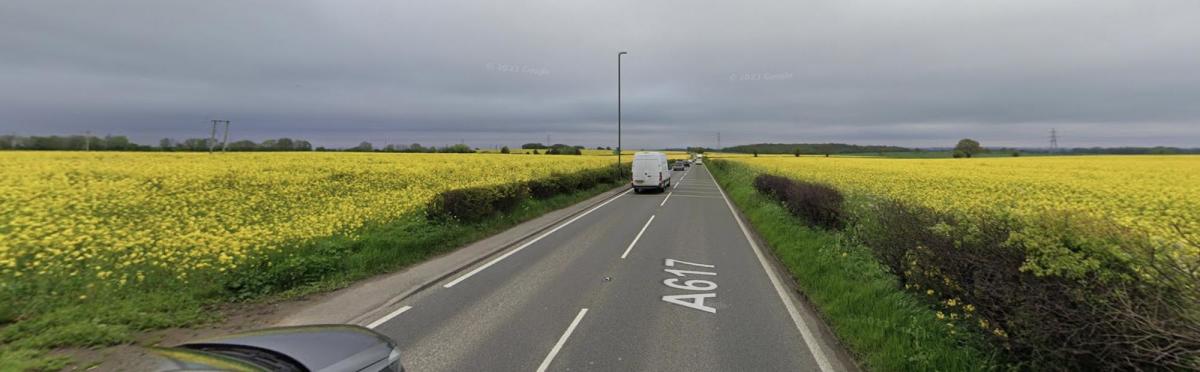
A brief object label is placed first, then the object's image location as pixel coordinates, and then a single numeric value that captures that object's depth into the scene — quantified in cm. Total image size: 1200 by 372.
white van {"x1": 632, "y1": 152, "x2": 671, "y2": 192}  2783
